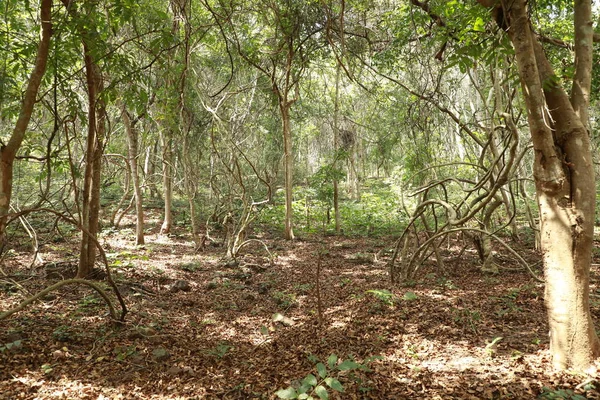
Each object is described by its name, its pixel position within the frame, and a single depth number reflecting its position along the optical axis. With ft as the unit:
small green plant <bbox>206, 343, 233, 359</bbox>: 12.27
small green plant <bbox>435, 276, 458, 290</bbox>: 18.90
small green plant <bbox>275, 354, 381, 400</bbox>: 7.21
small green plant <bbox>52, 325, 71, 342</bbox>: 11.86
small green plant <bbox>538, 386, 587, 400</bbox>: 8.02
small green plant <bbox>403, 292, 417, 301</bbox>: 16.37
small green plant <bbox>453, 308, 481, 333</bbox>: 13.74
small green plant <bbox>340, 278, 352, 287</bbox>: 21.52
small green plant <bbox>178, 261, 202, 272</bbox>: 25.25
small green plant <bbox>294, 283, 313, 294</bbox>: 20.51
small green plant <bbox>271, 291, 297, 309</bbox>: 18.05
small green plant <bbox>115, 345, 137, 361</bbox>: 11.19
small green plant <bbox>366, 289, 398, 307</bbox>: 15.91
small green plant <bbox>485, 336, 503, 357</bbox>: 11.21
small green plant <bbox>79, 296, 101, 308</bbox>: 15.38
